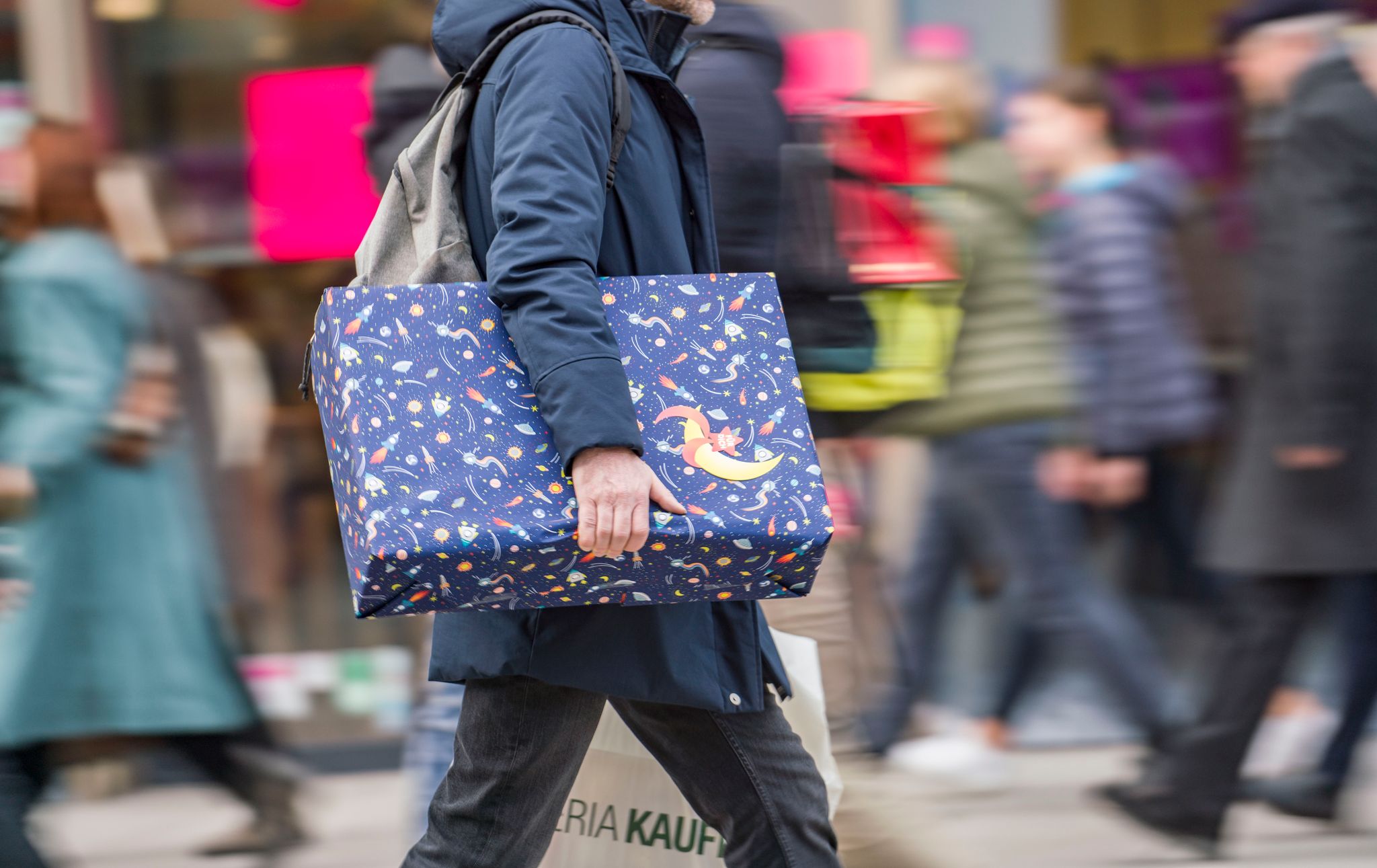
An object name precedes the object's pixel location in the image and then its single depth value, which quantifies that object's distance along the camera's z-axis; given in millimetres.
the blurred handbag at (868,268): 7305
